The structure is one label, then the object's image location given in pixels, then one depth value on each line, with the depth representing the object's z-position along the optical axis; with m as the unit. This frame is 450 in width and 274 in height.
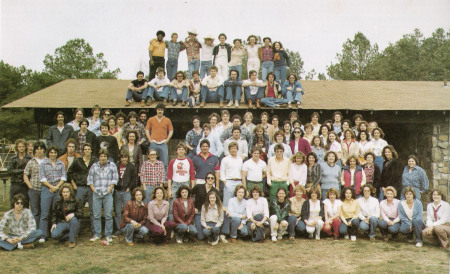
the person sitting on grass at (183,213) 7.49
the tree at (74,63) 37.28
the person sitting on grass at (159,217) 7.42
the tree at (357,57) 32.91
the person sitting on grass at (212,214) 7.52
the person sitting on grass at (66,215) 7.30
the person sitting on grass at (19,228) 7.11
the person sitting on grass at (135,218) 7.38
